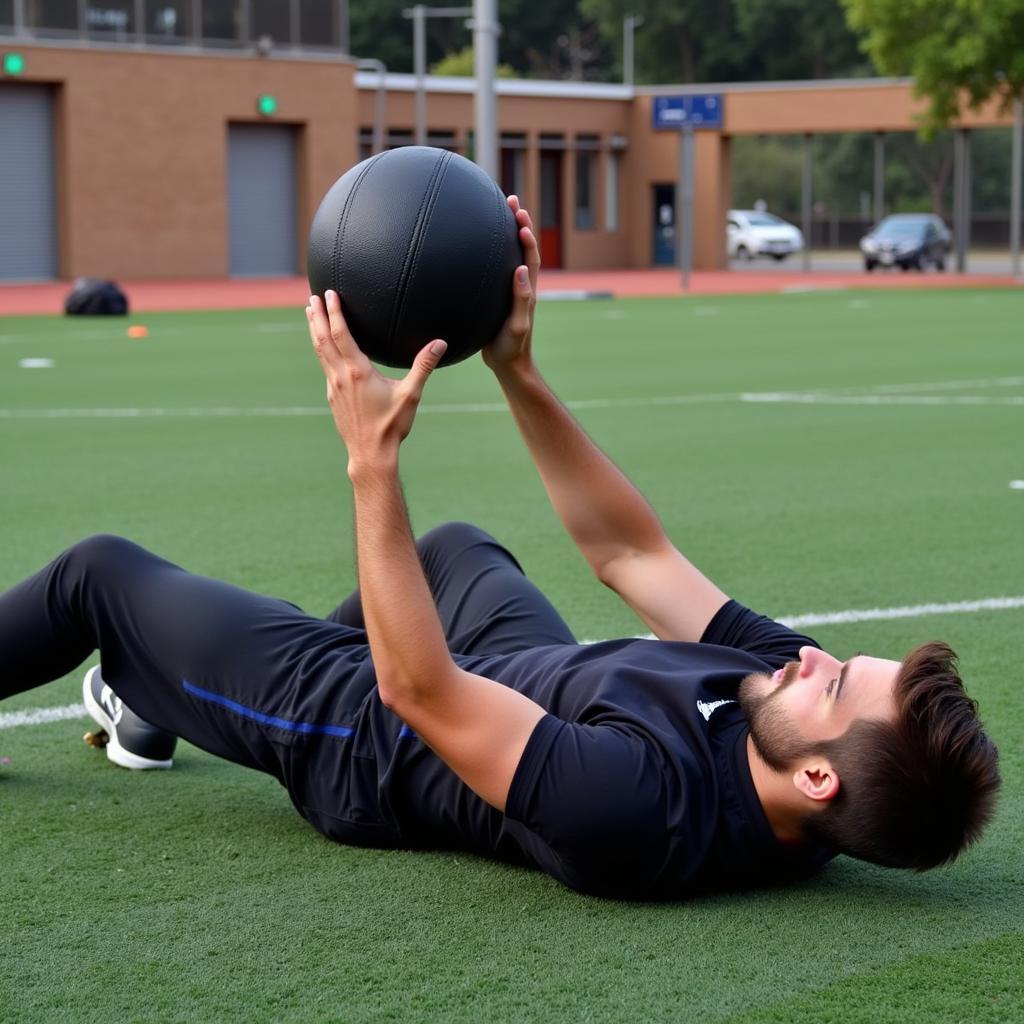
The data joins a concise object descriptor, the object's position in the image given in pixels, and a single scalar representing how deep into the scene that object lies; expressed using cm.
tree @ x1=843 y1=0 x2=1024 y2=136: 3488
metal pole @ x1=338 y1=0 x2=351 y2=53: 4059
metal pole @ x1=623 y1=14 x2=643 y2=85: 7144
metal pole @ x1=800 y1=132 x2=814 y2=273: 4716
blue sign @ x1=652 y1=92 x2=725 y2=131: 4931
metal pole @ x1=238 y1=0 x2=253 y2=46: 3909
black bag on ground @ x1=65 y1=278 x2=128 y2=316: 2597
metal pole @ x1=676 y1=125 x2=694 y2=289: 3619
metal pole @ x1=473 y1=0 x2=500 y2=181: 2748
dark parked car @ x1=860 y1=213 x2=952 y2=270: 4866
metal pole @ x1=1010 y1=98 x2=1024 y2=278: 4162
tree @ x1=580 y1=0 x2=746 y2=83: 7800
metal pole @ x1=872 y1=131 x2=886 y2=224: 5056
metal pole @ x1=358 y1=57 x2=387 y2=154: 4265
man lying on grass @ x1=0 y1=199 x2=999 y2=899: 311
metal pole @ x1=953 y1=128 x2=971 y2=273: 4341
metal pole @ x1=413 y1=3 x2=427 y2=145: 4291
